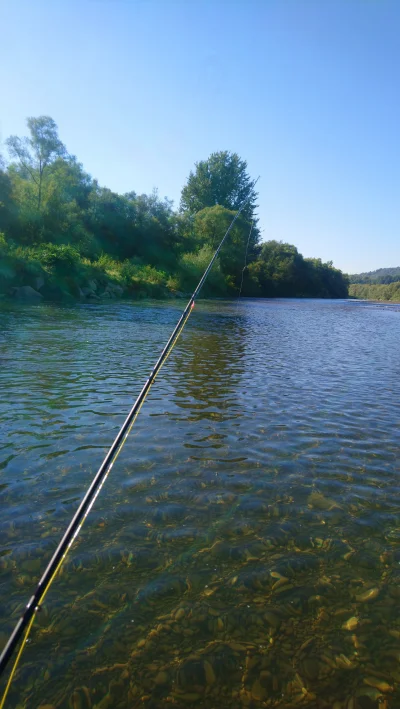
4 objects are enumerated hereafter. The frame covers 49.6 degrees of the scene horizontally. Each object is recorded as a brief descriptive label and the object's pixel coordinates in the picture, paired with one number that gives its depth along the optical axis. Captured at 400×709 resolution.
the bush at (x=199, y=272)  68.81
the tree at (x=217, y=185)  111.50
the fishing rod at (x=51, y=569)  2.46
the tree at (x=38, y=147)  54.00
